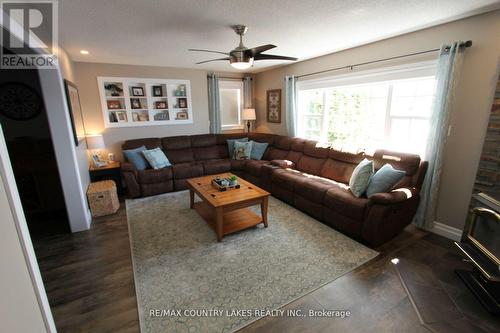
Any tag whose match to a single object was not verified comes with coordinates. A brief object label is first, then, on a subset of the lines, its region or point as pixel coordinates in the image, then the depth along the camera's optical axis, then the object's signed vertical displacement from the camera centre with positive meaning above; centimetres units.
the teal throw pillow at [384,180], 266 -79
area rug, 178 -148
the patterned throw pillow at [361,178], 284 -82
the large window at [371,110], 300 +2
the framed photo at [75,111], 297 +6
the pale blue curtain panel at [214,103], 526 +24
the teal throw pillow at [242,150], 498 -78
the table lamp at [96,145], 393 -49
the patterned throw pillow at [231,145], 522 -70
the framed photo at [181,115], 513 -2
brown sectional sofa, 258 -99
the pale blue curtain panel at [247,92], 573 +52
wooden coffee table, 269 -107
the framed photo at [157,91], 480 +48
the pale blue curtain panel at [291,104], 466 +17
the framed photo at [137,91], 462 +47
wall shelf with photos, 444 +27
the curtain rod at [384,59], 242 +69
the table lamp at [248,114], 541 -2
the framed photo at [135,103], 464 +23
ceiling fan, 247 +62
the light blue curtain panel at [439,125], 249 -17
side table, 393 -98
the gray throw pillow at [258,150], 503 -79
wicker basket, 331 -119
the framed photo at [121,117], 456 -4
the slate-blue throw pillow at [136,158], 420 -77
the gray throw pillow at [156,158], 427 -80
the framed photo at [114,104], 445 +21
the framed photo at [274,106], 525 +16
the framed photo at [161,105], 488 +20
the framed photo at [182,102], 511 +26
